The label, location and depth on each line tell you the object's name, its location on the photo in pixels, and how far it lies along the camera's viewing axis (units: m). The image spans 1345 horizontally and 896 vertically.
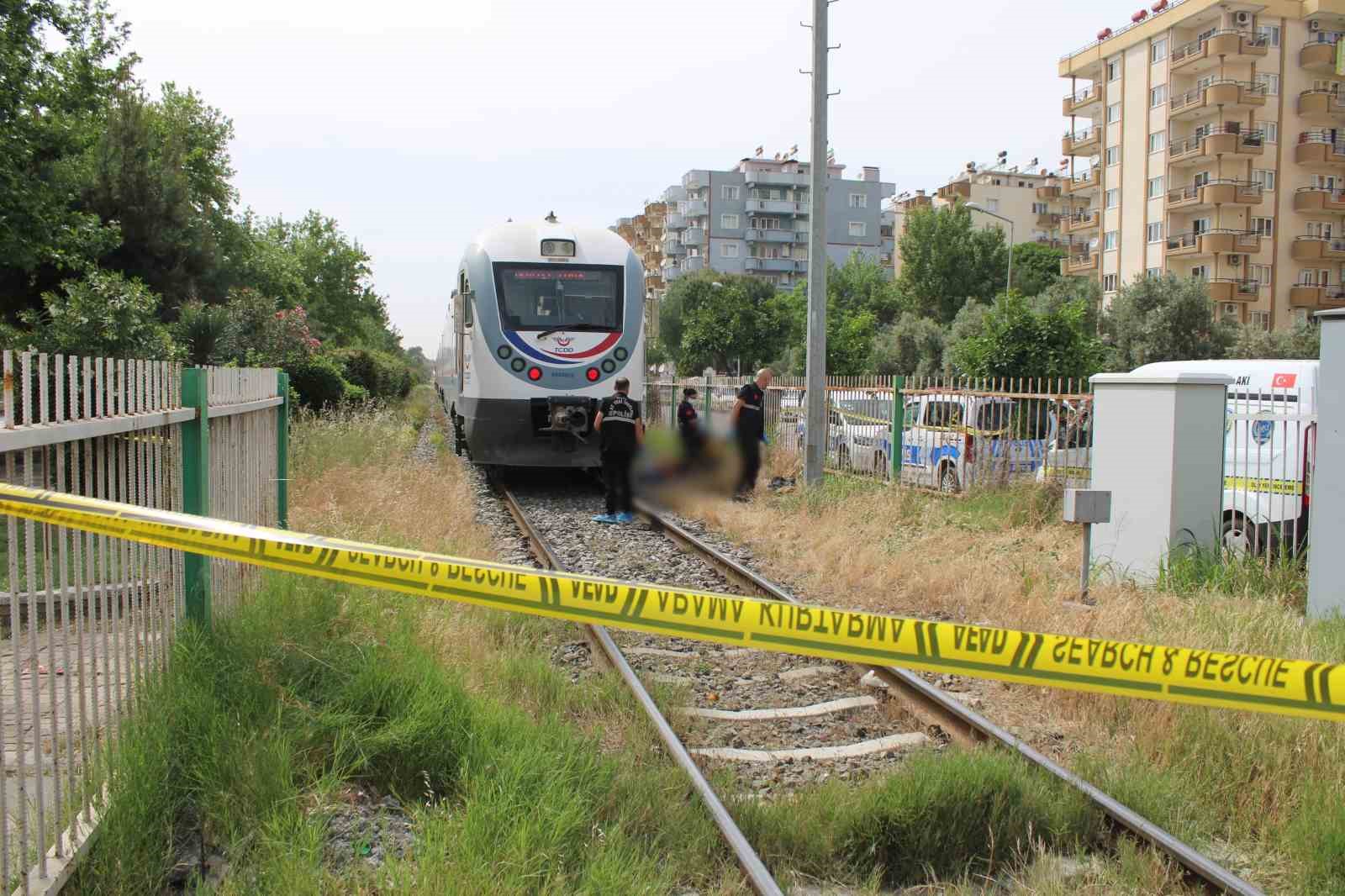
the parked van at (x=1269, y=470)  8.82
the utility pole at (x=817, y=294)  13.23
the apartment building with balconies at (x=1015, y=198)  92.81
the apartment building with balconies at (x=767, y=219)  103.56
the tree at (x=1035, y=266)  76.00
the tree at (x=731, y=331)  67.94
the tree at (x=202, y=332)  22.41
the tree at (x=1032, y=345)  21.45
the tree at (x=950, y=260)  73.00
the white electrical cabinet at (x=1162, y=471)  8.16
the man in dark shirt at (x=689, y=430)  16.14
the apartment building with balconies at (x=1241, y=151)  46.78
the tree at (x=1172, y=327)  40.62
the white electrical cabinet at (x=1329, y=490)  6.93
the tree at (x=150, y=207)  29.16
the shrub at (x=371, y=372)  32.41
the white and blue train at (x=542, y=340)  13.76
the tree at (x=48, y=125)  18.16
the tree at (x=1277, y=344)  39.50
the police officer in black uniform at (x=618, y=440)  12.39
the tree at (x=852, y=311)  58.12
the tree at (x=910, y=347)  55.72
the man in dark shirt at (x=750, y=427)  14.08
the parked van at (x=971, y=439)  12.56
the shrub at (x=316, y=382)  22.69
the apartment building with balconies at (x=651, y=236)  121.44
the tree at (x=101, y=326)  16.98
